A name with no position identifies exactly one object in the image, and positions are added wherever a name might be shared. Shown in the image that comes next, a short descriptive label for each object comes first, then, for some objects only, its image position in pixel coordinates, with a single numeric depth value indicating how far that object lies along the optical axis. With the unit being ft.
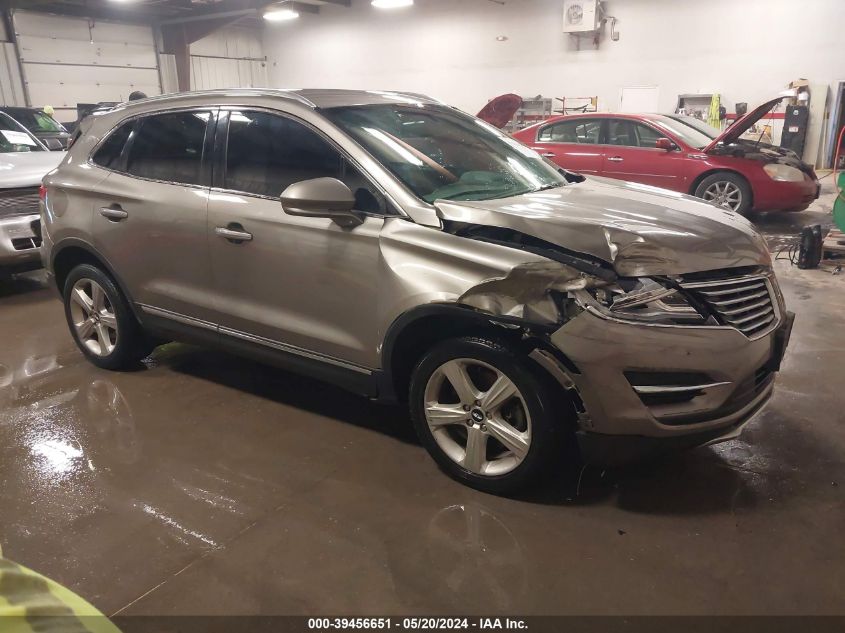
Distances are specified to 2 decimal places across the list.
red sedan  27.91
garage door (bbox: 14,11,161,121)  55.11
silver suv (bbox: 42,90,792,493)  7.86
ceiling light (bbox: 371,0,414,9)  46.94
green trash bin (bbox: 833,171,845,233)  22.71
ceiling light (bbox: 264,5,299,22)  54.51
